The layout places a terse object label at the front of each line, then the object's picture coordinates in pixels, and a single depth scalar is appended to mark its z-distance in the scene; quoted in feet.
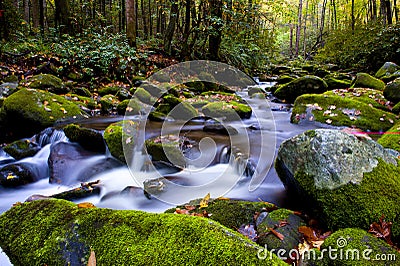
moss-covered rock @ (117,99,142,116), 26.67
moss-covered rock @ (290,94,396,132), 20.70
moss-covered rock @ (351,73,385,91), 30.29
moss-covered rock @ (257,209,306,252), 7.78
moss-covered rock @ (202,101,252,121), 25.59
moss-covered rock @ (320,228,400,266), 6.49
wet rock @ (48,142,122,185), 15.75
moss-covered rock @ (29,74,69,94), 27.73
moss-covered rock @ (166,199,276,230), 9.15
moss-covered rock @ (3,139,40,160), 17.71
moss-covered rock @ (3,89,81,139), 20.58
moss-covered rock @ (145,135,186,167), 16.07
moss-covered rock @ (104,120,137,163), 17.10
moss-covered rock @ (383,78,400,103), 23.40
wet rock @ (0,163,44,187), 14.79
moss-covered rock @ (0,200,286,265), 5.15
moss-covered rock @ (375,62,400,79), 36.81
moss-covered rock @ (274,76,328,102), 33.63
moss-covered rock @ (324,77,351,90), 35.65
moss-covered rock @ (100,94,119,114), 27.76
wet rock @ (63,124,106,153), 18.48
